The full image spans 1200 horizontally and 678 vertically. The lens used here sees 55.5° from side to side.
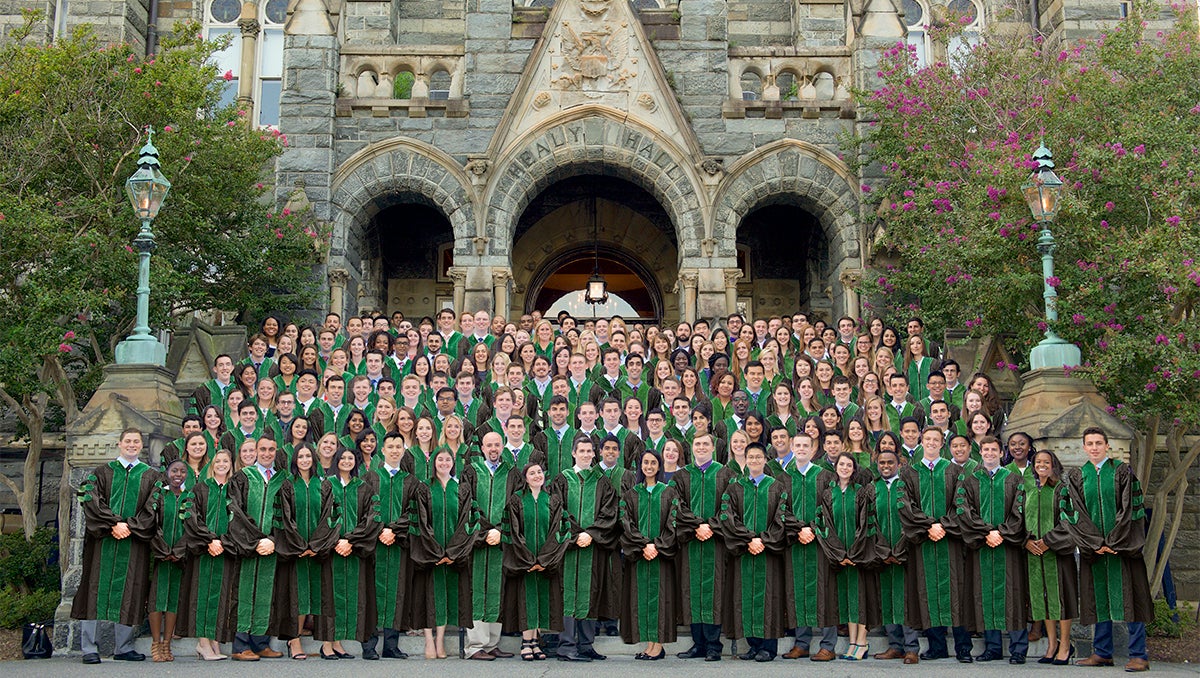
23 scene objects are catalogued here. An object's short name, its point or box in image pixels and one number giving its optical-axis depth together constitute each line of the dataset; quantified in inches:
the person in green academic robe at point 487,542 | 346.4
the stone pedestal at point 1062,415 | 379.6
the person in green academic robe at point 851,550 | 348.5
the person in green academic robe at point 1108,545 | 336.2
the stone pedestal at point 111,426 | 374.6
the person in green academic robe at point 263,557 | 343.6
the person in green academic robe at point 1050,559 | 339.6
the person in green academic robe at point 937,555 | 345.1
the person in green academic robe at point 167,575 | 347.6
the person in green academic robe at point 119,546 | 344.5
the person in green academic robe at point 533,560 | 345.4
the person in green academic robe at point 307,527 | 348.5
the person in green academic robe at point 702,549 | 346.6
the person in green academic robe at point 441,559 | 347.6
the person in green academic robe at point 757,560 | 345.7
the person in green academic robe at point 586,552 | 346.9
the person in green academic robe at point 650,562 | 346.3
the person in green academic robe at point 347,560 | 345.4
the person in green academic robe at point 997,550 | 343.9
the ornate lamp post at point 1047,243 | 413.7
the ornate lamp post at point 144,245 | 425.4
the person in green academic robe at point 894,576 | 346.9
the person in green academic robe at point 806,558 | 347.3
